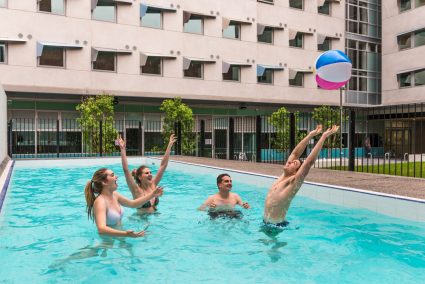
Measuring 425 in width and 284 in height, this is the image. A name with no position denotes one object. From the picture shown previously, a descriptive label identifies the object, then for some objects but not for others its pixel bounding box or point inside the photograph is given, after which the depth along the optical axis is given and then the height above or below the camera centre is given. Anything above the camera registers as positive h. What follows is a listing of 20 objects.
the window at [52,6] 26.65 +8.94
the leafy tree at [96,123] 24.98 +1.28
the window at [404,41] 38.03 +9.69
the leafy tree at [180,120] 26.61 +1.56
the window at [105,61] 28.73 +5.77
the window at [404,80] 37.91 +6.07
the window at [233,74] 33.78 +5.76
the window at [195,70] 32.05 +5.76
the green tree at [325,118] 28.10 +1.90
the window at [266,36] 35.94 +9.50
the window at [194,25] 32.16 +9.33
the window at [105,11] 28.63 +9.24
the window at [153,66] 30.42 +5.77
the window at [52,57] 26.70 +5.67
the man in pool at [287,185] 5.65 -0.60
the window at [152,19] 30.44 +9.30
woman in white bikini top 5.03 -0.77
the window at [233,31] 34.06 +9.44
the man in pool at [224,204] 7.29 -1.06
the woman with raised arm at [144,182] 7.08 -0.68
